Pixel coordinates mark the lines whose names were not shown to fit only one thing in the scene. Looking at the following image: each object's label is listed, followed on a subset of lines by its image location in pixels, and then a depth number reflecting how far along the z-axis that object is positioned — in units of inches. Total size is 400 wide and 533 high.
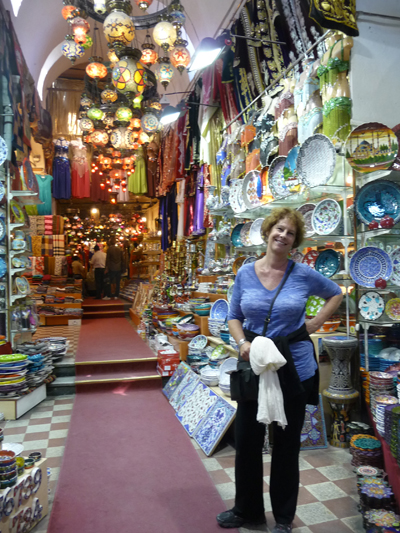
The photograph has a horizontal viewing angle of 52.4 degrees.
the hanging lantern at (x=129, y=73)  184.7
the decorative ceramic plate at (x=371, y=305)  119.2
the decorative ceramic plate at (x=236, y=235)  190.7
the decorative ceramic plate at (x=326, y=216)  127.8
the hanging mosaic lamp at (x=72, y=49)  193.8
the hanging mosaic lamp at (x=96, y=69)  225.9
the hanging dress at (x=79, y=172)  472.1
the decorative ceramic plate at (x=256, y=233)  171.2
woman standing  71.1
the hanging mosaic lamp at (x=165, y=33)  170.7
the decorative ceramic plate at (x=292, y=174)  142.9
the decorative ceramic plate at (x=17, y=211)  186.4
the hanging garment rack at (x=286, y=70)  142.3
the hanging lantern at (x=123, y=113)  240.8
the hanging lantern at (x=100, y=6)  160.9
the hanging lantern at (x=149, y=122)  253.6
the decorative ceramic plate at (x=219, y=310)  181.8
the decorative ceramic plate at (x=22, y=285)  185.9
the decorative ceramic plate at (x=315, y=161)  126.8
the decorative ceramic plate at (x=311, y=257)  135.1
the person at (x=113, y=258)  433.7
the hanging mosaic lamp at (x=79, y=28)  182.4
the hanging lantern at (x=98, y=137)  284.1
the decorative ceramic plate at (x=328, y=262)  128.2
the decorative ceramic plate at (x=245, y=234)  183.6
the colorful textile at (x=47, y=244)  373.7
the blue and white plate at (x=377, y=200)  118.0
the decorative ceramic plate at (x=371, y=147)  113.1
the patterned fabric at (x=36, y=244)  364.2
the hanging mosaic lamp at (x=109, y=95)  253.0
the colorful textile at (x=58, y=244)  404.1
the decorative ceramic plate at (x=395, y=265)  116.3
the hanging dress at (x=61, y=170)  455.5
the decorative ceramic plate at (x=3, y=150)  158.7
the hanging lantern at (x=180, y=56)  181.2
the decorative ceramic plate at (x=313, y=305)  132.0
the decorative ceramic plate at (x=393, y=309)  116.6
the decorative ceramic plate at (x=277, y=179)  152.9
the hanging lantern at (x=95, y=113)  270.4
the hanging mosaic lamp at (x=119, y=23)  160.2
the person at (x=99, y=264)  443.8
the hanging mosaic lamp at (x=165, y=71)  202.7
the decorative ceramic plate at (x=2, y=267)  173.9
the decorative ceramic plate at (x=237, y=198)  185.3
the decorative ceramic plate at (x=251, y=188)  172.4
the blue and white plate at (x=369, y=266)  115.0
